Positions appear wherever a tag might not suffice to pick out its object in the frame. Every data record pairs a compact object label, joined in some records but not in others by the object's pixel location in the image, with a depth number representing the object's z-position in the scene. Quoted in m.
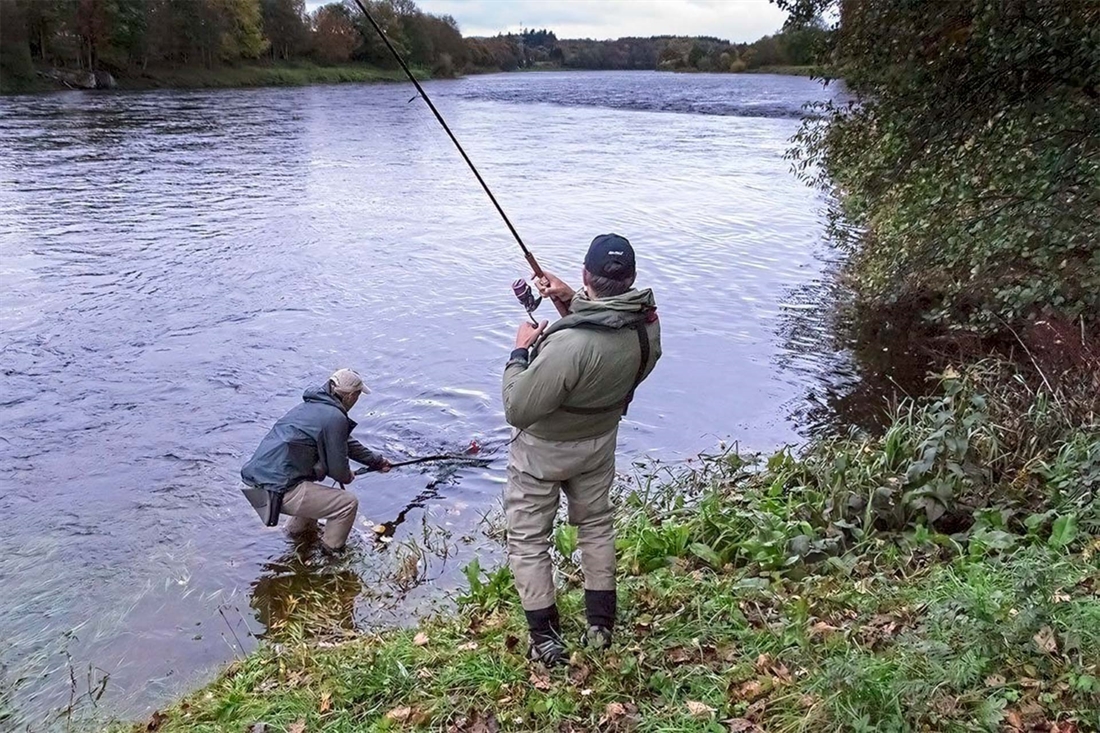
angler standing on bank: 4.07
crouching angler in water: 6.81
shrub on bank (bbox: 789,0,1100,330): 7.75
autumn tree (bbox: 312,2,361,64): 71.44
